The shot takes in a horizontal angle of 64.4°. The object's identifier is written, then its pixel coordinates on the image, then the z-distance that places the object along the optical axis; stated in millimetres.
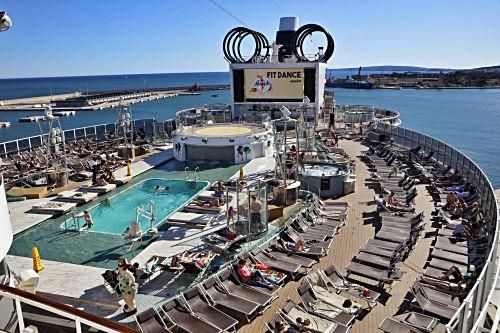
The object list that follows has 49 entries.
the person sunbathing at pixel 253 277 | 10648
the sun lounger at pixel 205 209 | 16147
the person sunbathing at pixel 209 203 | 16562
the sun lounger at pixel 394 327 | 8625
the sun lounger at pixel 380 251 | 11984
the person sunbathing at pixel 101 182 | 19859
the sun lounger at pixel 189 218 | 14945
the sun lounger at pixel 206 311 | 8812
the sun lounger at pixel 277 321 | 8766
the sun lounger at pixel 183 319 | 8633
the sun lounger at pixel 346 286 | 10117
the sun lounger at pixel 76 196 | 17797
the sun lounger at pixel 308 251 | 12453
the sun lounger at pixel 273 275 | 10375
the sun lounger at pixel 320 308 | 9102
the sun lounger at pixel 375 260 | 11456
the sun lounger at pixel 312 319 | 8711
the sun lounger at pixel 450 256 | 11763
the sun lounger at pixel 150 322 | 8641
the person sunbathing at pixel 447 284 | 10133
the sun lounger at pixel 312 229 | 14078
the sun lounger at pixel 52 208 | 16470
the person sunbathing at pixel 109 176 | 20625
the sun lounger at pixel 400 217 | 14805
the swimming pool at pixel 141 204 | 15727
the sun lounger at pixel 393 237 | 13086
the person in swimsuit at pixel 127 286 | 9203
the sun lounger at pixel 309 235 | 13648
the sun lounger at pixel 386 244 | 12534
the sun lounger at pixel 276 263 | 11422
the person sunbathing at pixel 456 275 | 10539
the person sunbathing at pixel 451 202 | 16422
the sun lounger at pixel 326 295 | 9602
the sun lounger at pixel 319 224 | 14398
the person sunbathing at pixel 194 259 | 11242
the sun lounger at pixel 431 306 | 9250
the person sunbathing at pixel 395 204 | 16384
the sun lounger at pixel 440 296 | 9727
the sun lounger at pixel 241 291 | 9930
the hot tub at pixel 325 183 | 19250
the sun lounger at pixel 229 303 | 9484
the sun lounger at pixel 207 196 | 17578
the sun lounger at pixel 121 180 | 20584
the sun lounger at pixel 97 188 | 19139
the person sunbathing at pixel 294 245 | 12719
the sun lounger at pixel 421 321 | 8719
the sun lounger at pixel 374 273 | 10805
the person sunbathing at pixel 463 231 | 13648
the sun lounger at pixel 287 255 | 11912
